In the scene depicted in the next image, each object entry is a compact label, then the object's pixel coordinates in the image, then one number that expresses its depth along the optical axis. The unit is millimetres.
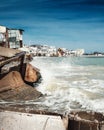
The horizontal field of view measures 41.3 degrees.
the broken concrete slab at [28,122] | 1995
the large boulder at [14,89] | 5684
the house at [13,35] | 13889
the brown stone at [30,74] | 6483
